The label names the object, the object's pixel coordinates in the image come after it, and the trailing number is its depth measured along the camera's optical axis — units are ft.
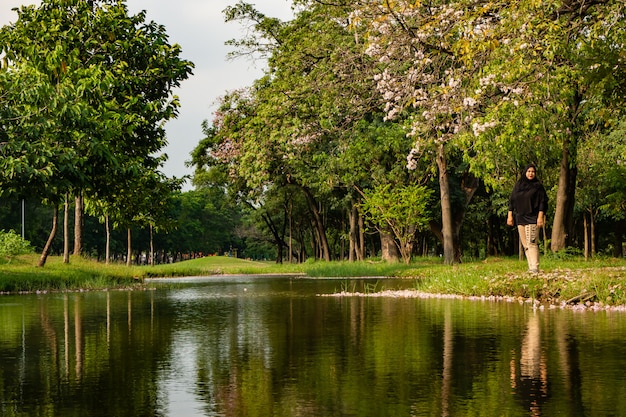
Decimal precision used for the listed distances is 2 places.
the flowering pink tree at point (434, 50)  56.13
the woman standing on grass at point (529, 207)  61.87
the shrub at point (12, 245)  133.49
